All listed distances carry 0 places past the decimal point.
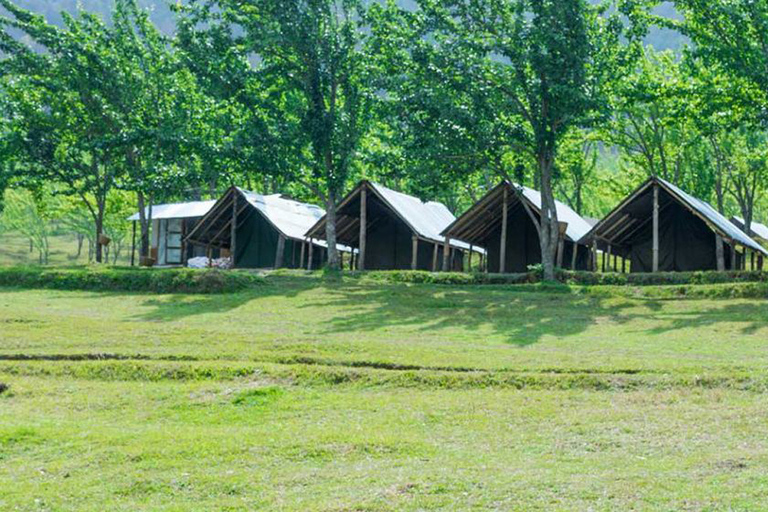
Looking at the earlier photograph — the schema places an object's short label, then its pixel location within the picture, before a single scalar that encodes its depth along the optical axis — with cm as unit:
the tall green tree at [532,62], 3469
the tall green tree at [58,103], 4559
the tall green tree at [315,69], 3959
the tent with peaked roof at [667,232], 3734
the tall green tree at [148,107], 4312
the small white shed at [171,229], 5312
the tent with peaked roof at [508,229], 4162
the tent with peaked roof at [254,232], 4741
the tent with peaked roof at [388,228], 4347
